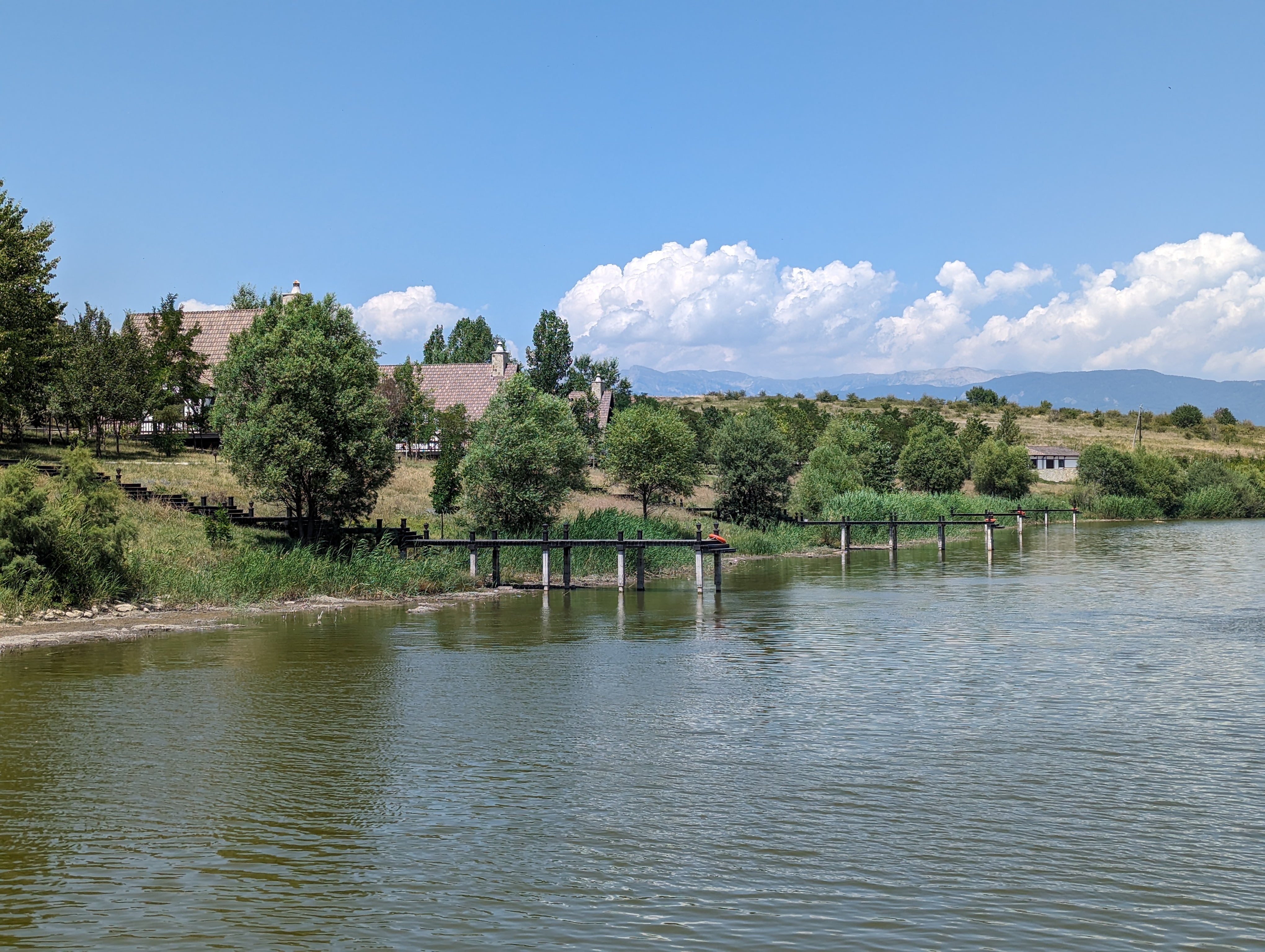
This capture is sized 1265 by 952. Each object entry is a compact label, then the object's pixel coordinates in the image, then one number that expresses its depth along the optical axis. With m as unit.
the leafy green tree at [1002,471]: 100.69
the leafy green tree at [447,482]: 51.09
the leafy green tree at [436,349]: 134.12
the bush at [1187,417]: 151.88
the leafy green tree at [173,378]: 60.31
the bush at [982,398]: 171.62
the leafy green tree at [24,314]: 52.16
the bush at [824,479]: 69.81
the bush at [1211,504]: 100.19
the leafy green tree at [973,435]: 112.44
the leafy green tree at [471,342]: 130.12
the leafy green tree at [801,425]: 106.00
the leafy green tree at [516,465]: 43.84
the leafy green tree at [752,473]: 63.06
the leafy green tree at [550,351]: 80.50
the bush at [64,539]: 28.92
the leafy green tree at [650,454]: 61.56
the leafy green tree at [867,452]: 81.75
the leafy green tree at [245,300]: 98.50
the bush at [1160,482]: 99.81
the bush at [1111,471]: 99.56
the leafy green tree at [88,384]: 57.91
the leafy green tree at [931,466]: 93.06
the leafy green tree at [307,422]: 37.62
